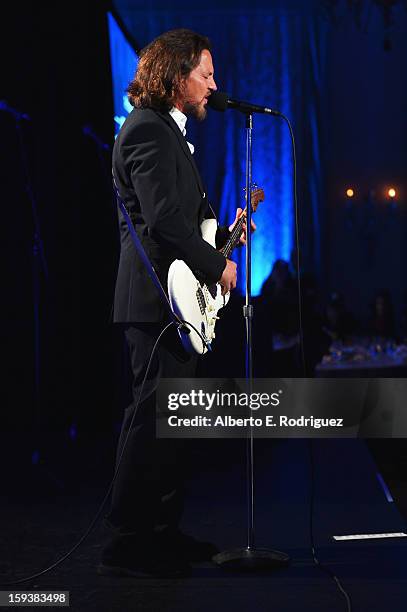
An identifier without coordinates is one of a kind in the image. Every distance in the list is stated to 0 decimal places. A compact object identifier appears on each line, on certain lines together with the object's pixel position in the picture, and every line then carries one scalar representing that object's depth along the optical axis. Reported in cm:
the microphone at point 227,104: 532
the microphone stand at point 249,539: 525
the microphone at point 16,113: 831
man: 505
